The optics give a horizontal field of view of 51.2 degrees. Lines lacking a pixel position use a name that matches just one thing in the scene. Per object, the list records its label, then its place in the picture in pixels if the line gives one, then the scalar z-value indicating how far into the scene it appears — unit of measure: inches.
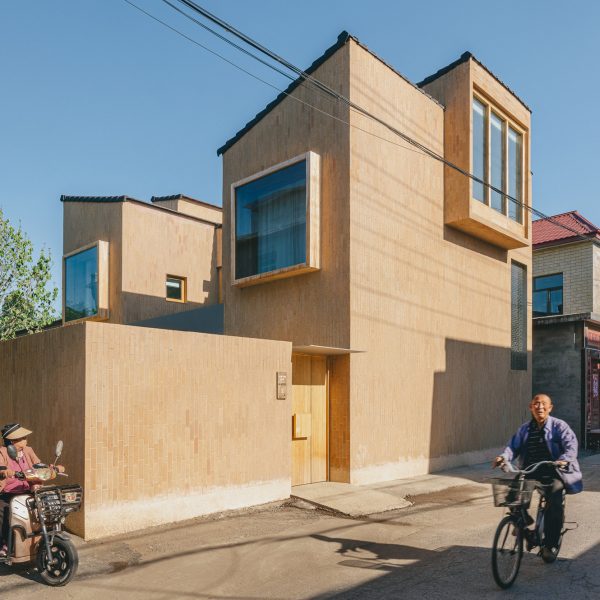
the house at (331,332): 334.3
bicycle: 233.6
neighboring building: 737.6
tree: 865.5
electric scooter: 247.1
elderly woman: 255.3
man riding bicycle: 256.5
